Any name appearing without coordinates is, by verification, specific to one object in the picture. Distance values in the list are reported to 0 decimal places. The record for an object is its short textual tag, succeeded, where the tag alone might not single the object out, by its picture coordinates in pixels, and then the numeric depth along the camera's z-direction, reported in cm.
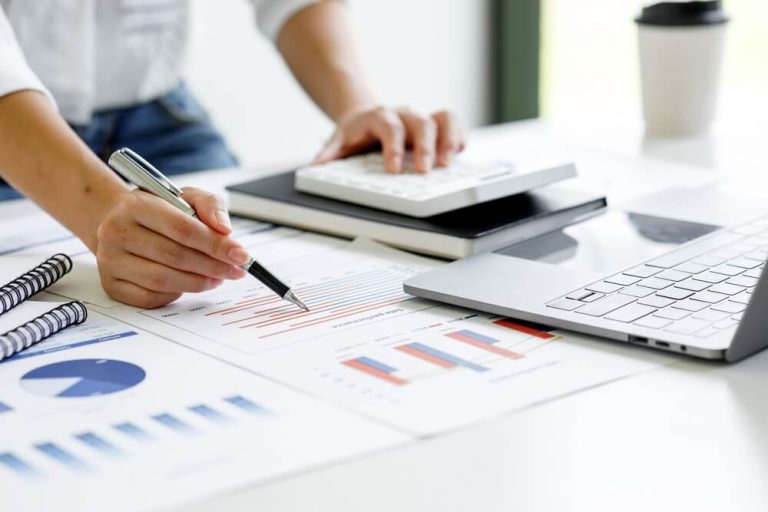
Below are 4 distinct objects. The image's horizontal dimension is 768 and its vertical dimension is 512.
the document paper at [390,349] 111
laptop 115
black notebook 131
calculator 132
